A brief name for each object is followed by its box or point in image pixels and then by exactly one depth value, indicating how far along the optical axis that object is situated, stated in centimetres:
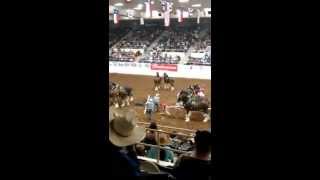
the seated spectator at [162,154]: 418
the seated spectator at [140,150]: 373
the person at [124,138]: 180
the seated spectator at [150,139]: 447
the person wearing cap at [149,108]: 948
